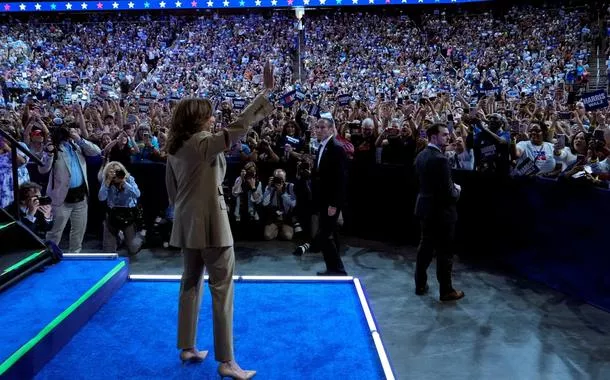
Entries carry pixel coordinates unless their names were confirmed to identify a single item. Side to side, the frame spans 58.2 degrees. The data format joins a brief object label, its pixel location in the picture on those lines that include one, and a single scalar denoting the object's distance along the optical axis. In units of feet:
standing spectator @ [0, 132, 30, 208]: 19.89
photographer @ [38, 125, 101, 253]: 20.29
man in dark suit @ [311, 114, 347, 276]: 20.29
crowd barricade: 18.66
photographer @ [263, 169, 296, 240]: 27.55
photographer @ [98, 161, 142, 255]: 23.81
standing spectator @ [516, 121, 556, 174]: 23.61
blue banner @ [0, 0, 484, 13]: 93.35
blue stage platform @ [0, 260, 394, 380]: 11.68
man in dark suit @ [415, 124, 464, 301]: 18.03
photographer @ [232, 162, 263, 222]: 27.27
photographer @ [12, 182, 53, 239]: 18.60
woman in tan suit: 10.30
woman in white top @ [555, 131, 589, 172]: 22.66
